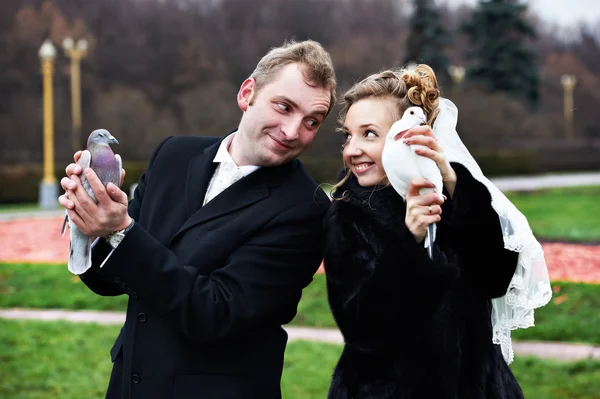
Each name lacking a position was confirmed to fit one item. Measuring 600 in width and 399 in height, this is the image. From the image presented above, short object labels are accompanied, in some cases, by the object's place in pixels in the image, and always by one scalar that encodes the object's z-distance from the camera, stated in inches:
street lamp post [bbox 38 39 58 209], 794.2
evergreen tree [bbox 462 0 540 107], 1669.5
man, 83.2
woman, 89.0
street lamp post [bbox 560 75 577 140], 1875.0
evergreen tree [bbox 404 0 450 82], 1576.0
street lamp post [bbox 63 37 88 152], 920.9
